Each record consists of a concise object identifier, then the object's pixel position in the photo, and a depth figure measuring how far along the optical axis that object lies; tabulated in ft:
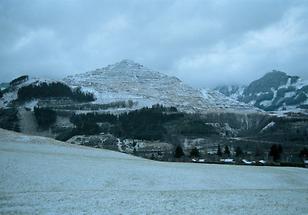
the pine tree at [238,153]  463.09
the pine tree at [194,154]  440.04
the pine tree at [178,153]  446.60
